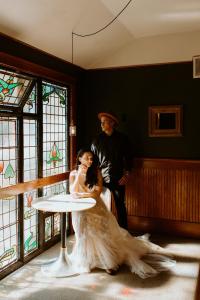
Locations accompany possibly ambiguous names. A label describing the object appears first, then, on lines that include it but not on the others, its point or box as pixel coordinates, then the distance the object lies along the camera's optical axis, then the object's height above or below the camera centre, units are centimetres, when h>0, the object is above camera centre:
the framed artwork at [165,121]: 473 +33
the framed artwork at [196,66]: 451 +108
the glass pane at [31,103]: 388 +49
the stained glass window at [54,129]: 428 +19
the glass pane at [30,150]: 388 -9
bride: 355 -110
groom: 463 -23
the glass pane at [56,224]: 454 -116
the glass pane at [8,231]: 354 -100
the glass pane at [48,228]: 434 -115
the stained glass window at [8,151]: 347 -9
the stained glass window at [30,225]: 392 -102
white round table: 329 -65
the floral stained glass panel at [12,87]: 345 +63
